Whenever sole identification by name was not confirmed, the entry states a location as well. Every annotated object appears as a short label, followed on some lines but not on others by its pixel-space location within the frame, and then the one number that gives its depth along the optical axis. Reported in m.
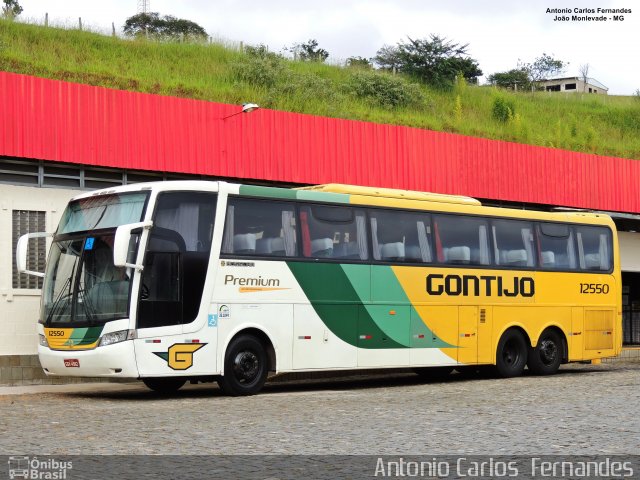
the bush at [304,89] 35.06
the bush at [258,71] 38.00
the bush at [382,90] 44.50
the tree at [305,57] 51.38
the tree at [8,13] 39.00
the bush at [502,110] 51.16
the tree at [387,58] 65.33
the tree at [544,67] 122.31
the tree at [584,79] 104.21
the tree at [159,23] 87.69
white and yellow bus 16.14
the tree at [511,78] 106.88
